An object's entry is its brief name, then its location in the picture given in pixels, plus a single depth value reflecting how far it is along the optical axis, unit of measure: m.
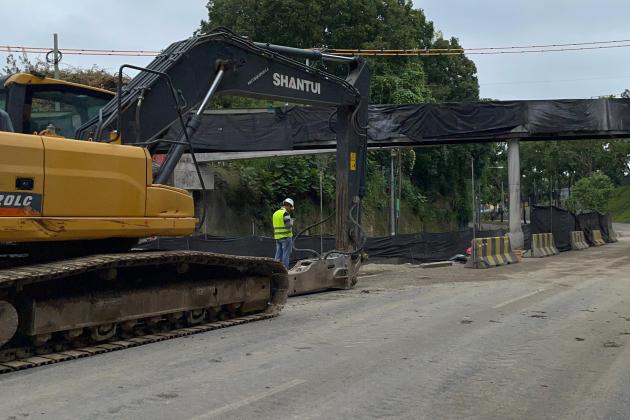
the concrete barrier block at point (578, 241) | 28.09
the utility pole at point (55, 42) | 29.97
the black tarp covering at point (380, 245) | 18.94
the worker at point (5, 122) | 6.69
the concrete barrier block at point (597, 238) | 31.93
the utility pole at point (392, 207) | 34.78
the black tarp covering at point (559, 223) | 26.62
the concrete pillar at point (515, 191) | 25.83
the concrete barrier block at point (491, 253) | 18.86
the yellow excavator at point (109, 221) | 6.54
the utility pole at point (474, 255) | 18.77
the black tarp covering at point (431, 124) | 23.70
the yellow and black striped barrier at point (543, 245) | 24.14
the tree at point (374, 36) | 40.56
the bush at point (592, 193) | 64.81
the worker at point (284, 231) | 14.40
